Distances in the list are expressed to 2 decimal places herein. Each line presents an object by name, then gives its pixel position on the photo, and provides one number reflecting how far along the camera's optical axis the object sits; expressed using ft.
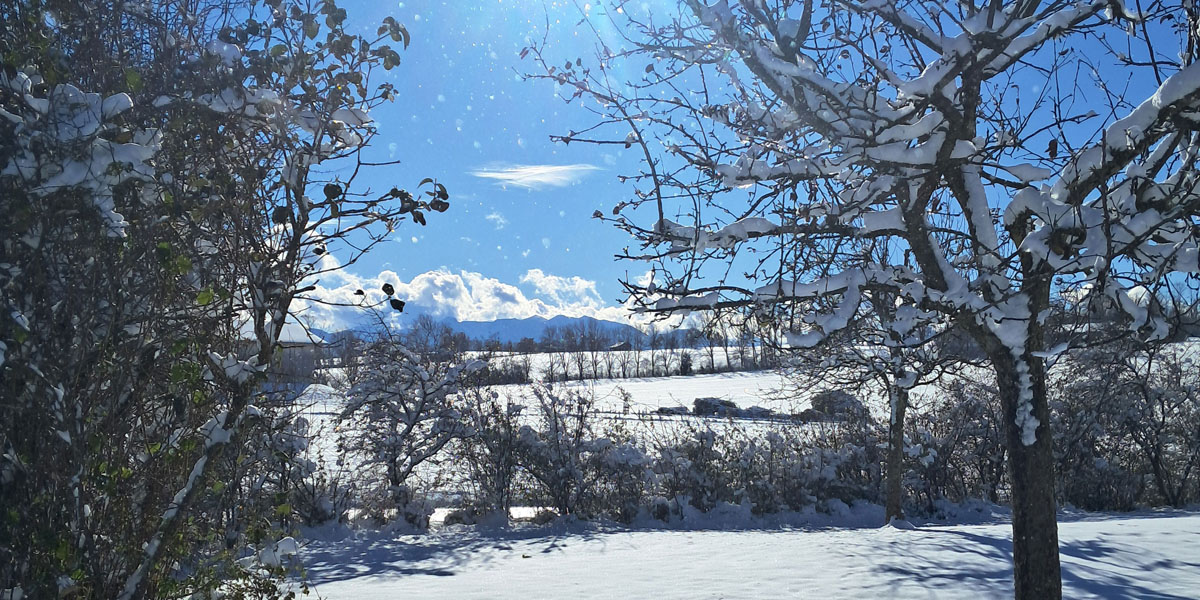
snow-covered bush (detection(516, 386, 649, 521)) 40.19
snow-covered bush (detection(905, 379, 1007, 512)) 44.27
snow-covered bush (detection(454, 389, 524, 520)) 39.65
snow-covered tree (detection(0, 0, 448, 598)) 8.59
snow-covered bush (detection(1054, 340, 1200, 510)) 44.11
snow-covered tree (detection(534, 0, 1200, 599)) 13.05
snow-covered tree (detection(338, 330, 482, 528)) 38.22
